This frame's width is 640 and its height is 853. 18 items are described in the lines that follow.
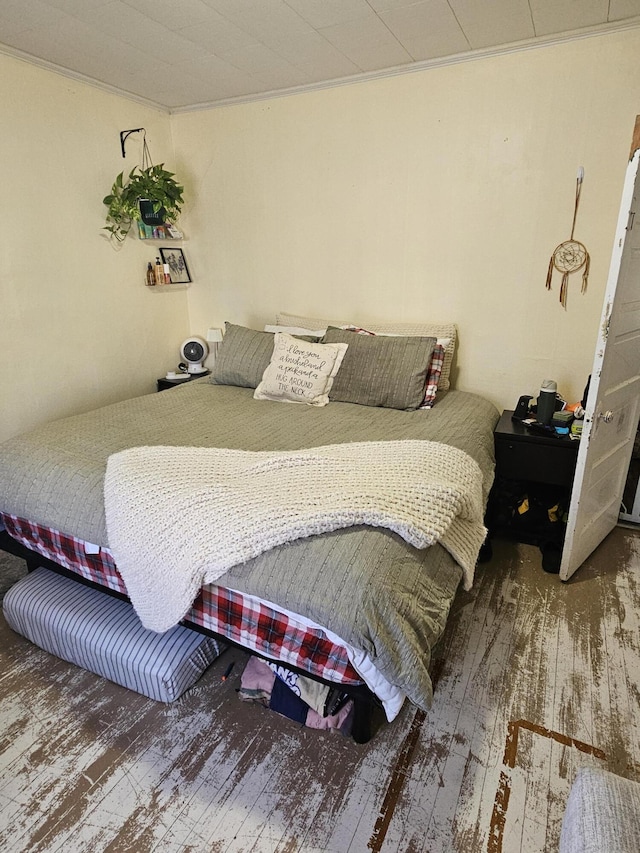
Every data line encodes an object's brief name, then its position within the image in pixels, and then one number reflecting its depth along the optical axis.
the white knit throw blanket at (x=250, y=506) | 1.36
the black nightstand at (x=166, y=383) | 3.44
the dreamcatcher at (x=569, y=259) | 2.50
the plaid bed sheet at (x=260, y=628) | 1.37
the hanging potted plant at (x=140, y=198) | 2.98
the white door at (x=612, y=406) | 1.81
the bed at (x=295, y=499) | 1.28
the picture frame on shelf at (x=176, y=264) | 3.46
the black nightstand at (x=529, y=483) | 2.30
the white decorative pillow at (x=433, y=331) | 2.77
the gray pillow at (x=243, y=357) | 2.82
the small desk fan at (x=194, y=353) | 3.56
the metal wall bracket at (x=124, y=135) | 3.03
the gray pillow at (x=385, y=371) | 2.50
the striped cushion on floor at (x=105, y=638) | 1.65
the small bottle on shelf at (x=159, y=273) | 3.36
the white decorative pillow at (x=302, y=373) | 2.60
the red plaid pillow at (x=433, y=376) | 2.53
